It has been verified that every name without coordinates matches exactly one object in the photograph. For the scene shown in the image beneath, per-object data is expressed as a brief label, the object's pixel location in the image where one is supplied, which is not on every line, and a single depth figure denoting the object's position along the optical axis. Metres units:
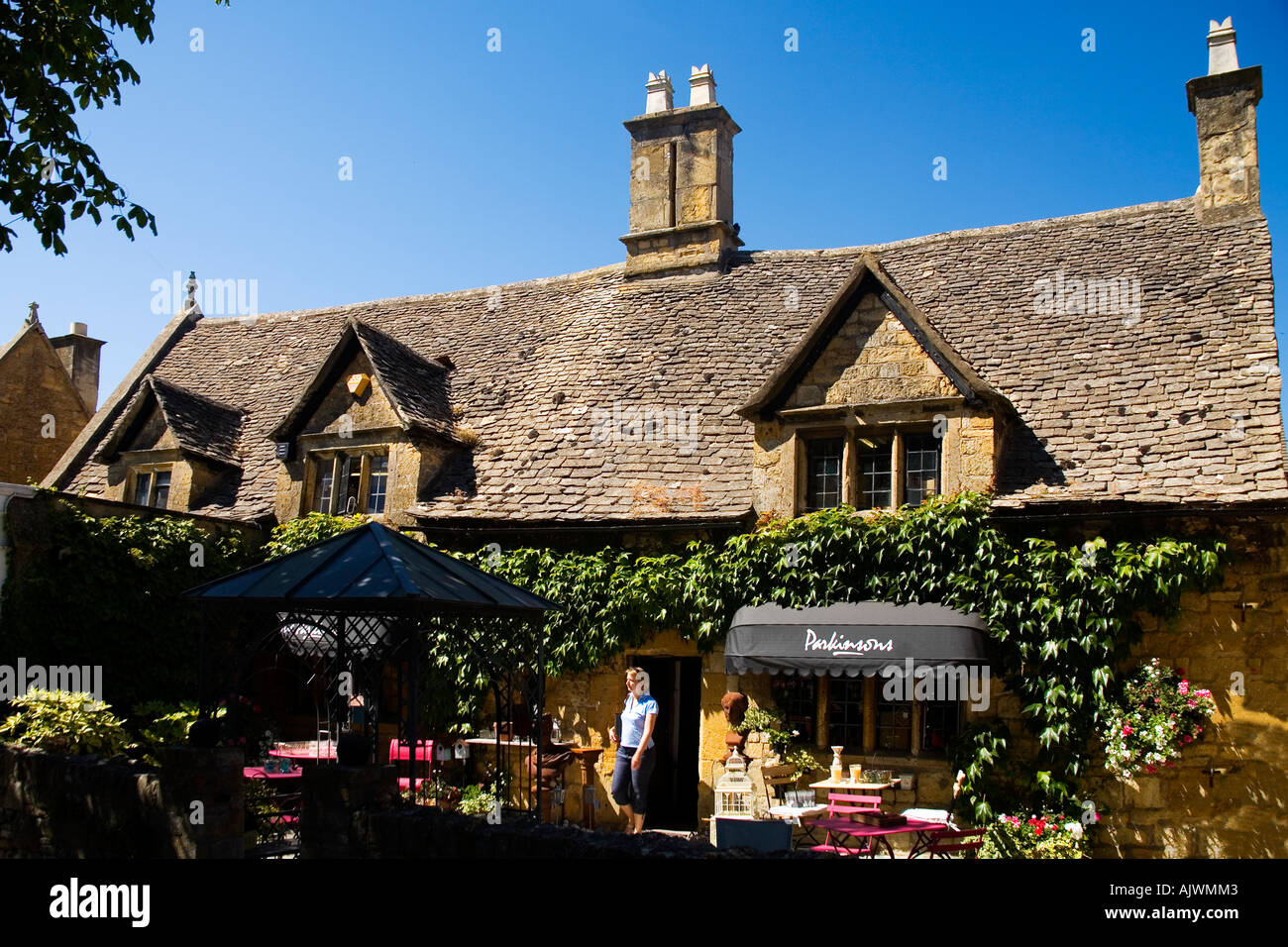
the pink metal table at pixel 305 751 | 13.05
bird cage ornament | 11.86
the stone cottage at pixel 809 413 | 11.96
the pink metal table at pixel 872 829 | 9.63
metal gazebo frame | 8.78
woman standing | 11.34
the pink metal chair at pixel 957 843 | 9.75
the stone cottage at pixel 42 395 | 23.95
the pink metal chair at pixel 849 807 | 10.80
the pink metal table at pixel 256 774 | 11.90
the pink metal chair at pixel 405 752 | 12.41
